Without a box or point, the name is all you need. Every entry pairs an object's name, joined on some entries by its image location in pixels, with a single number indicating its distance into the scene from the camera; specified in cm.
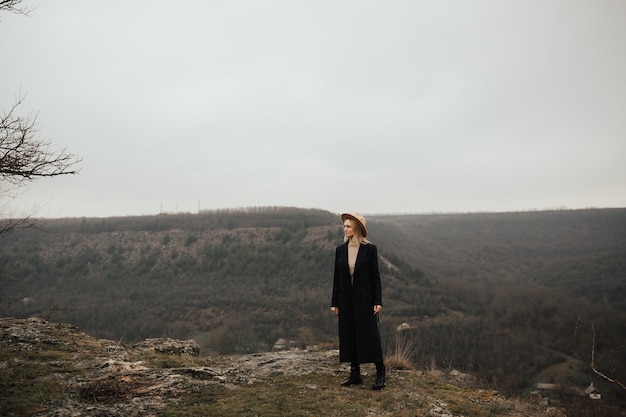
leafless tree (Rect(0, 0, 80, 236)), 443
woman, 509
